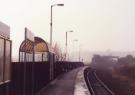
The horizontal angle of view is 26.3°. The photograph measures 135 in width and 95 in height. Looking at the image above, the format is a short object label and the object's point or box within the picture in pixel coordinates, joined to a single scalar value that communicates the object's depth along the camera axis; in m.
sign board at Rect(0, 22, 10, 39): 8.43
